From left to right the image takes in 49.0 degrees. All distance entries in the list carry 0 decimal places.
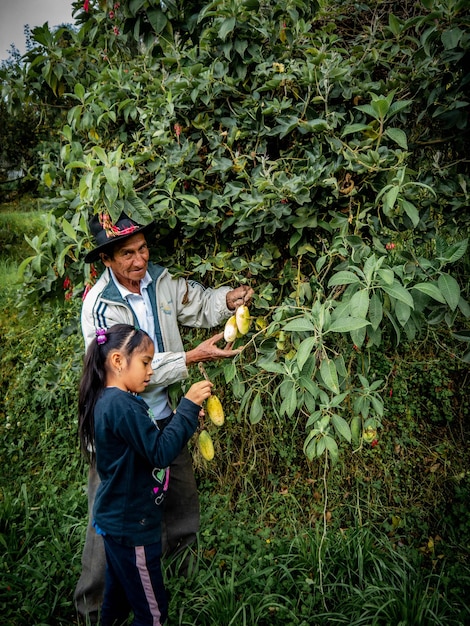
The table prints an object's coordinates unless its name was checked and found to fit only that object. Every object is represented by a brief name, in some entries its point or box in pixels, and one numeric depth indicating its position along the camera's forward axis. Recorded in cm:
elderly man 200
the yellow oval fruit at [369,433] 191
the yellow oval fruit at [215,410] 192
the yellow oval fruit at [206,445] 197
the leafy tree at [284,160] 175
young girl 169
